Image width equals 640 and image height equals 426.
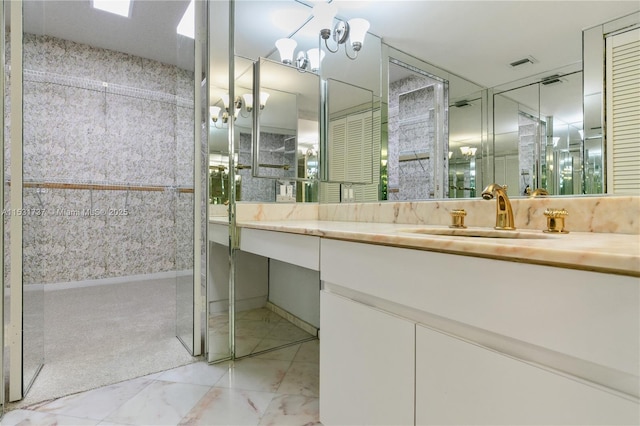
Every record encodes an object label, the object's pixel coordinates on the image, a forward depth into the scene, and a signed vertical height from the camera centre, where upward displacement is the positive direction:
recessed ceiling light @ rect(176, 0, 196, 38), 1.82 +1.13
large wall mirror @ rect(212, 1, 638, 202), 1.01 +0.39
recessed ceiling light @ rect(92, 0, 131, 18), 2.77 +1.84
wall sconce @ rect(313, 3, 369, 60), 1.87 +1.15
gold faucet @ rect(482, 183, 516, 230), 1.04 +0.02
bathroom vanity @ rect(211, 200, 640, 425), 0.46 -0.23
